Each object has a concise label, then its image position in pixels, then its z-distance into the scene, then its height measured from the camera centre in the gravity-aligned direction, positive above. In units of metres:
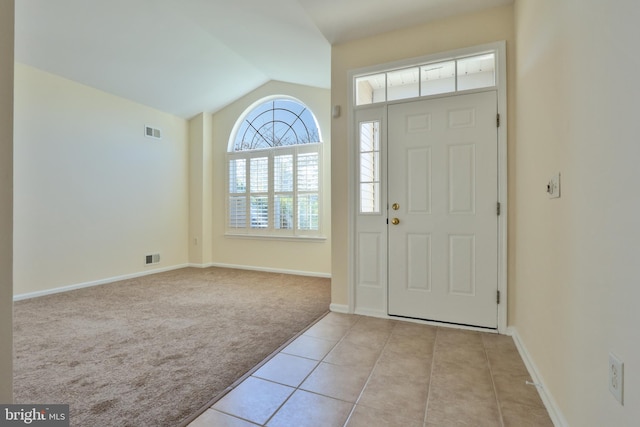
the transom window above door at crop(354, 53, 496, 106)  2.66 +1.25
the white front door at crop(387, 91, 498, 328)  2.60 +0.01
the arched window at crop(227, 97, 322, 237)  5.04 +0.71
